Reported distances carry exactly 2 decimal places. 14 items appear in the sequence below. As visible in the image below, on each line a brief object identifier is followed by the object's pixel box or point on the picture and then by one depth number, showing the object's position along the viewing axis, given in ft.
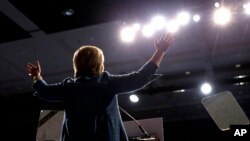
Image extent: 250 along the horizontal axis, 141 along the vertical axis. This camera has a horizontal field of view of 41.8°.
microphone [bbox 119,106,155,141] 5.78
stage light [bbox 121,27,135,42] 14.40
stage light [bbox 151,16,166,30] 13.84
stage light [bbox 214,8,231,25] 13.26
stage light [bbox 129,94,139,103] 22.94
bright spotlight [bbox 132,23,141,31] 14.16
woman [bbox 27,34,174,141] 4.50
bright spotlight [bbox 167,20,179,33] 14.02
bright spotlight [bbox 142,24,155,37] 14.35
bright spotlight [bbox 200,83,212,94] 20.13
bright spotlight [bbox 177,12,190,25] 13.56
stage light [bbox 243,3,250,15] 13.23
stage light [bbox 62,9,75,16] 13.55
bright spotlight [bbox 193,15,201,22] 14.02
